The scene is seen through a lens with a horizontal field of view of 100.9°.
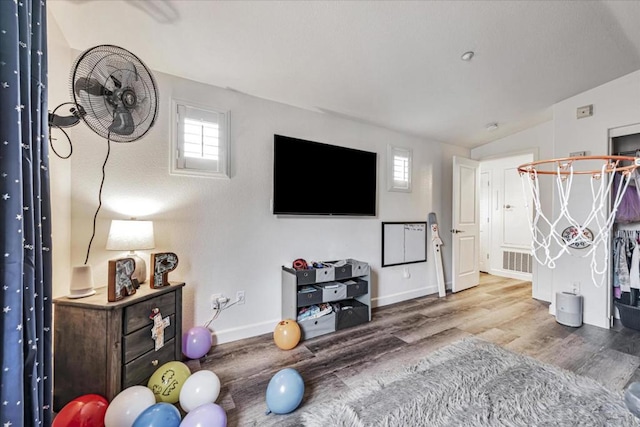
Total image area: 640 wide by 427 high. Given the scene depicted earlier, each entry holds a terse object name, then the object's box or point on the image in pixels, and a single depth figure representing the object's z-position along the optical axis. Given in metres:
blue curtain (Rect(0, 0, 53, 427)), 0.82
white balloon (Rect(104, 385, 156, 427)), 1.33
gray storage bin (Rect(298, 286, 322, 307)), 2.49
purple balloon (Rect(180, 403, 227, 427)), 1.29
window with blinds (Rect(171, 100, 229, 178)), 2.23
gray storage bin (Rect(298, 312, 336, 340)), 2.49
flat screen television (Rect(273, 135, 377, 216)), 2.64
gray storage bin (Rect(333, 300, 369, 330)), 2.70
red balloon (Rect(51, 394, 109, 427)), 1.26
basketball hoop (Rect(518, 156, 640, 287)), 2.81
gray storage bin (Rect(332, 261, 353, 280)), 2.73
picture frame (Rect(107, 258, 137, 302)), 1.55
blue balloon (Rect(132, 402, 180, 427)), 1.25
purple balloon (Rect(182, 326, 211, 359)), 2.08
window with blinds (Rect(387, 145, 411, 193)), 3.54
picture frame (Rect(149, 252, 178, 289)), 1.86
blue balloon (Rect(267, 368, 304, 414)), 1.54
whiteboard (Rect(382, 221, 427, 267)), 3.52
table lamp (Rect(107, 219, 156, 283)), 1.73
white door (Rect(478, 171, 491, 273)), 5.48
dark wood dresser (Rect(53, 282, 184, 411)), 1.50
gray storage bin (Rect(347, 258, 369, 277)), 2.86
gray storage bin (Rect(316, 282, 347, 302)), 2.61
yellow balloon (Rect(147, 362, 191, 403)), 1.61
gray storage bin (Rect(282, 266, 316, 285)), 2.49
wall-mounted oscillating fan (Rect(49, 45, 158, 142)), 1.26
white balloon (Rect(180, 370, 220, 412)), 1.53
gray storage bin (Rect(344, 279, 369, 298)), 2.78
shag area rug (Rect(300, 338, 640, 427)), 1.49
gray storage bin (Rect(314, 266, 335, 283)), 2.61
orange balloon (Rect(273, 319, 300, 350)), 2.28
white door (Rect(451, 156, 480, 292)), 4.02
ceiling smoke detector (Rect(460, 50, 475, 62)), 2.19
